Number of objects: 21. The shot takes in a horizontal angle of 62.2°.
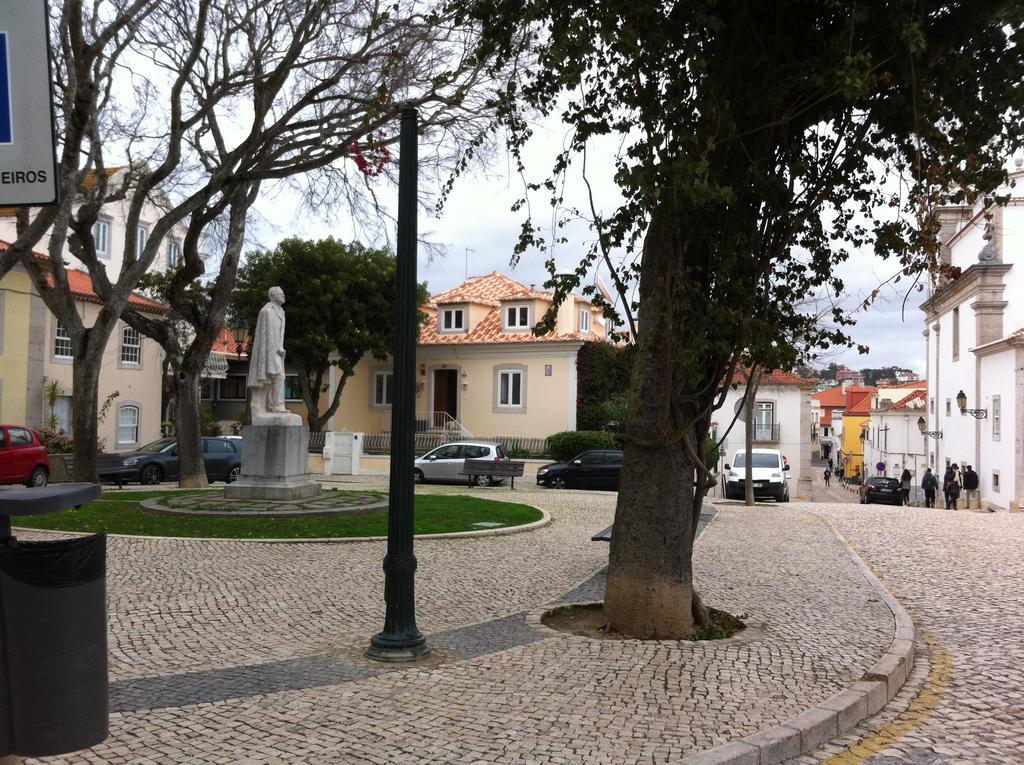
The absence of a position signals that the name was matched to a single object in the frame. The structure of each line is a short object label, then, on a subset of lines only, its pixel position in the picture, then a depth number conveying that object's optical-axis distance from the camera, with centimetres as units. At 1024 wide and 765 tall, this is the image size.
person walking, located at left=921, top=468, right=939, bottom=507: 3203
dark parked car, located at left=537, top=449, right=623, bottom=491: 2562
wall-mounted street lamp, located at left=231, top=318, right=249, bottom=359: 3653
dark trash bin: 344
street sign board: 274
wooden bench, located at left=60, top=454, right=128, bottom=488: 2089
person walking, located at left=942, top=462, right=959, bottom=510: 3003
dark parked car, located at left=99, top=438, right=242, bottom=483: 2317
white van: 2698
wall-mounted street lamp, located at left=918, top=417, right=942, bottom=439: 3934
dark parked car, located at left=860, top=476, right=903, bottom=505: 3403
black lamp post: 602
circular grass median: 1184
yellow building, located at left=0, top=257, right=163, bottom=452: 2722
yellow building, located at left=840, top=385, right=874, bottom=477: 8206
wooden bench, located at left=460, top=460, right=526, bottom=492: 2422
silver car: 2636
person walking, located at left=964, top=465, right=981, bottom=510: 3109
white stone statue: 1545
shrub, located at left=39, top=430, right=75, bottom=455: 2648
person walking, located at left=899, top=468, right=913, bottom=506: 3432
